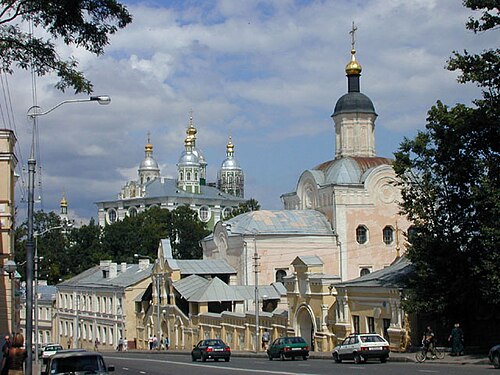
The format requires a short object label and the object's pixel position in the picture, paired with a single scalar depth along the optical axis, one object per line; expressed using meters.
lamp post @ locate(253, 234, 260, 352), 48.09
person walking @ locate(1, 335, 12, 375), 19.51
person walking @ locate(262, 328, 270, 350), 49.22
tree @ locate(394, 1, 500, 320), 29.42
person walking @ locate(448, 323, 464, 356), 31.19
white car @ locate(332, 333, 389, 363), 31.34
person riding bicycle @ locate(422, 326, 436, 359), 30.82
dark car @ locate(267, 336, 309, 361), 36.66
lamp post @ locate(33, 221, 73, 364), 37.05
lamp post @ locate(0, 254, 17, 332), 29.31
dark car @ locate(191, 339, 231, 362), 39.00
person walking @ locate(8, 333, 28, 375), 19.08
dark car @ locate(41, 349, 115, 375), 18.27
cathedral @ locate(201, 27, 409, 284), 65.69
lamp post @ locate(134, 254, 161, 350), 64.51
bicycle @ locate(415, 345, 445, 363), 30.89
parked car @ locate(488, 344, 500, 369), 24.88
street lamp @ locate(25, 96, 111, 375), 24.72
